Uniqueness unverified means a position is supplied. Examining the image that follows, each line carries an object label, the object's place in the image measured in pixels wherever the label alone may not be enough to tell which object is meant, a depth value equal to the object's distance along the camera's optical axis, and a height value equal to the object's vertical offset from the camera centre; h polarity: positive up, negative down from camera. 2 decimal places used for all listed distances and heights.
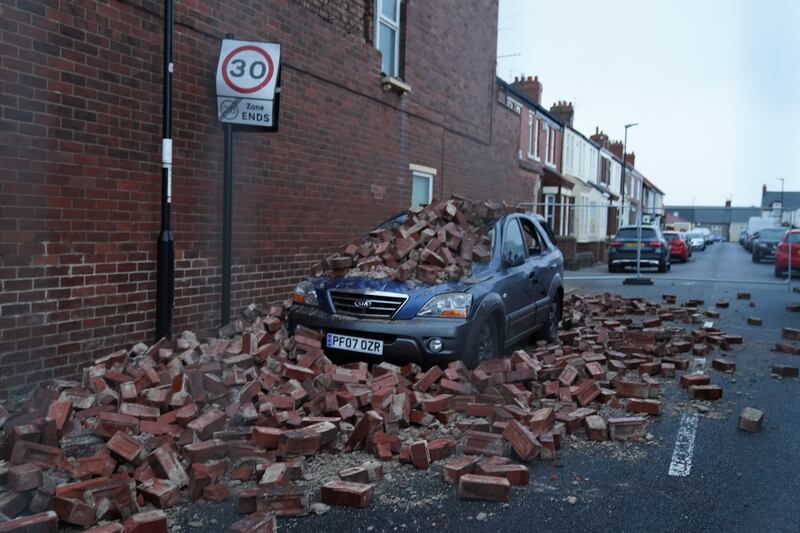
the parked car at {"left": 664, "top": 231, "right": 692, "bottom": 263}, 32.38 -0.36
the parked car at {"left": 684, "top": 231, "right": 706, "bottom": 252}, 51.76 -0.08
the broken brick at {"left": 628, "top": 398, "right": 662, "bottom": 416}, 5.34 -1.34
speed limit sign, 7.19 +1.53
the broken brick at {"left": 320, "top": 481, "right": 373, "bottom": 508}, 3.61 -1.44
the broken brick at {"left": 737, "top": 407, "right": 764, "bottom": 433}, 5.00 -1.34
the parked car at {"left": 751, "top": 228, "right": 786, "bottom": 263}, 32.22 -0.09
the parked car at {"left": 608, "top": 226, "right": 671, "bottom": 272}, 22.62 -0.41
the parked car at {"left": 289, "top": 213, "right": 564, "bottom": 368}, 5.78 -0.76
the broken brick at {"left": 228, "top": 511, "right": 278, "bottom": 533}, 3.21 -1.45
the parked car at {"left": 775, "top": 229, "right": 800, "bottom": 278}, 20.50 -0.42
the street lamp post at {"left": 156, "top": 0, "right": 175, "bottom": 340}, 6.48 -0.17
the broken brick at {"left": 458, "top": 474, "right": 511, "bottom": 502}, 3.72 -1.41
